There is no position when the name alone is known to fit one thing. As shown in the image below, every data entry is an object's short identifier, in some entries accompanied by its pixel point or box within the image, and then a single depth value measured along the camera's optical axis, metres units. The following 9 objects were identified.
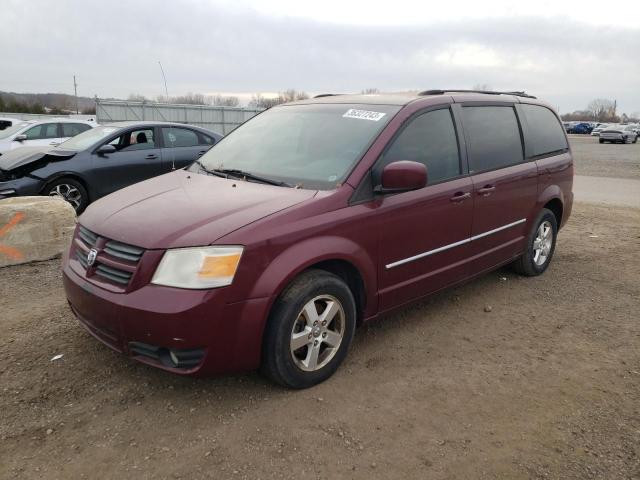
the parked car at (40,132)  12.32
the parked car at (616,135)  40.38
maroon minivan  2.75
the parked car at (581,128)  65.31
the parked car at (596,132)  55.70
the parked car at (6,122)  16.55
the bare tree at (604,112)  103.16
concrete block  5.38
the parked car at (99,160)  7.41
